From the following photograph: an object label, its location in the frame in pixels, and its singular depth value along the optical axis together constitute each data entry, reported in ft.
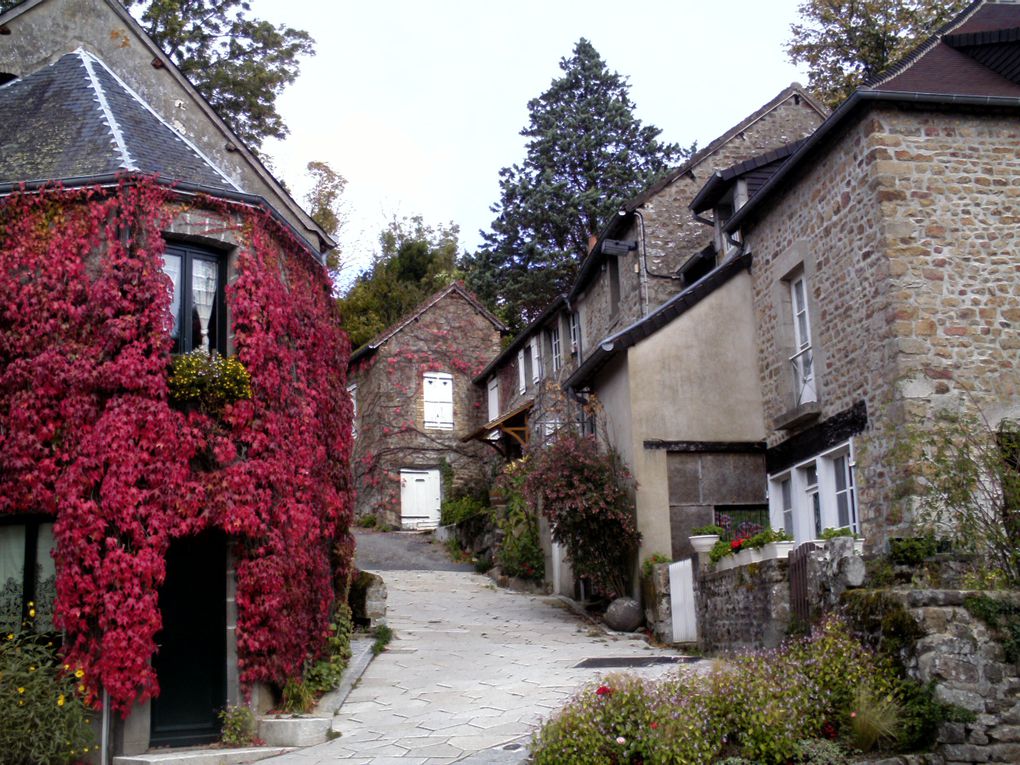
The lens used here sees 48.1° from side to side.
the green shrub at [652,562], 53.92
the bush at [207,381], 39.17
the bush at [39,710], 32.81
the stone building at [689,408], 55.52
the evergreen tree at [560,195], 119.85
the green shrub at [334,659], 41.45
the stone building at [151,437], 36.65
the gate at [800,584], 38.01
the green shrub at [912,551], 34.19
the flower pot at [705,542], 50.14
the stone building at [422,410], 100.63
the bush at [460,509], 95.09
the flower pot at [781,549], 41.73
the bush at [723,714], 28.99
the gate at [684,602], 50.26
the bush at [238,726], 37.24
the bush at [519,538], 73.20
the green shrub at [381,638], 49.52
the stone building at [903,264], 42.93
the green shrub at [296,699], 39.22
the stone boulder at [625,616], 54.60
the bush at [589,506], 55.21
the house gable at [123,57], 50.42
